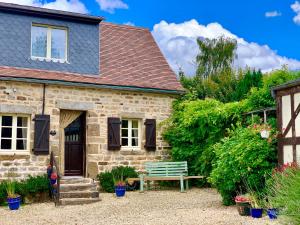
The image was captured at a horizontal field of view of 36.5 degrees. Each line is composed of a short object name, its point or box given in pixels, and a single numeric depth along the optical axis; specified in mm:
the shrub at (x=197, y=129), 13719
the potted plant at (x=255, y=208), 8711
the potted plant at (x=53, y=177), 12211
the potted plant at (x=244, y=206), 9000
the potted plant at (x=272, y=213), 8120
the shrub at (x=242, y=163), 9664
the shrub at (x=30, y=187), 12039
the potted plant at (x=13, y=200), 11188
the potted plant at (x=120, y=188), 12836
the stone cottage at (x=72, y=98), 13068
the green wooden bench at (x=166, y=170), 14359
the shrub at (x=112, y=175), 13797
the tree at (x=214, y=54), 33656
